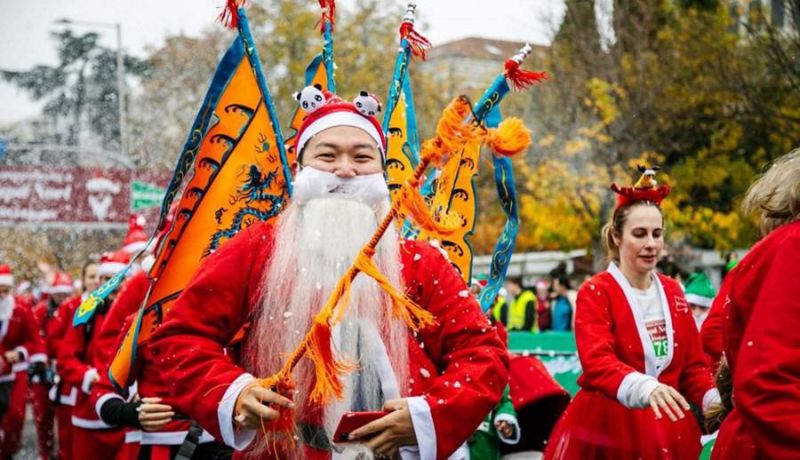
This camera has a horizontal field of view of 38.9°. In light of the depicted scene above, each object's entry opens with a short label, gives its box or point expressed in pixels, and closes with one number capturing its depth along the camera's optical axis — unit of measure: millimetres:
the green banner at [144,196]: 16438
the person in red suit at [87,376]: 6859
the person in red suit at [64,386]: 9430
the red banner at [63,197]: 24469
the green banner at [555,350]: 10852
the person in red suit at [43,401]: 11844
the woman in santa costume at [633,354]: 5117
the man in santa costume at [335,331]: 3256
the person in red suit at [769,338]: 2824
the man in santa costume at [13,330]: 11836
